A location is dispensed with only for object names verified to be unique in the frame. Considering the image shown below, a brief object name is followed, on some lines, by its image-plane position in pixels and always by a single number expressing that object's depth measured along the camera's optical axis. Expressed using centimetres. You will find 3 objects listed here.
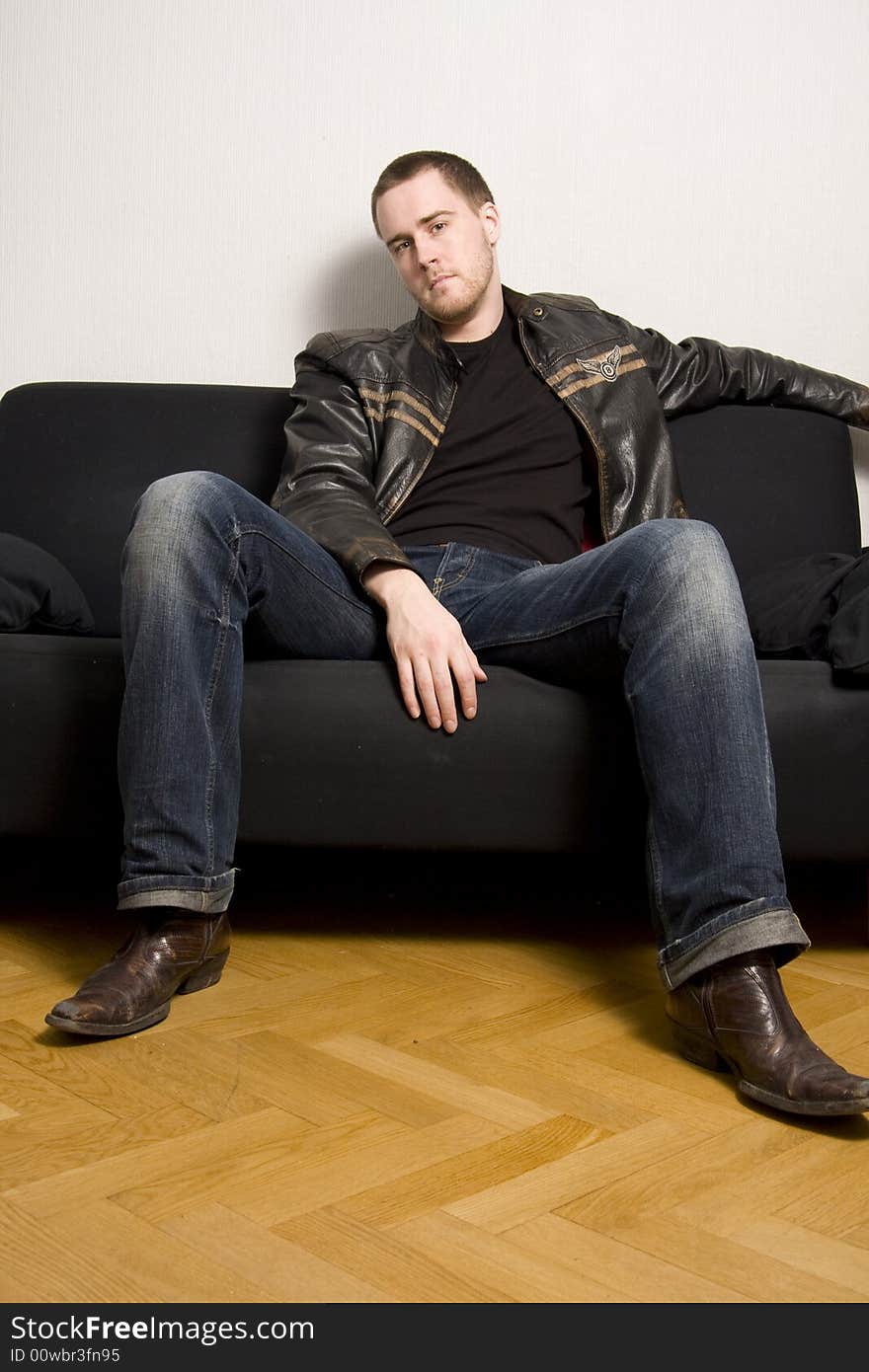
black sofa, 155
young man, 126
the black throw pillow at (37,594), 175
